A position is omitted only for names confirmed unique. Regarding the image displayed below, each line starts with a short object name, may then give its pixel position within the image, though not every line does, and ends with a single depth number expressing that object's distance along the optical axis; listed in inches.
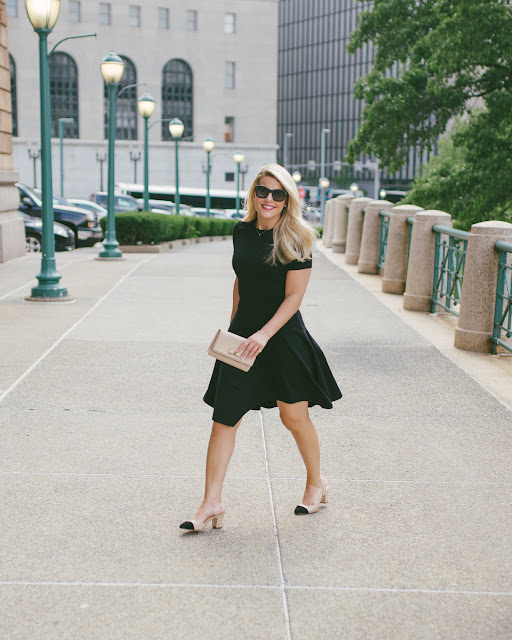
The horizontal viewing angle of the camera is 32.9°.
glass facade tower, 4874.5
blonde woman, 155.8
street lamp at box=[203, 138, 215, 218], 1559.8
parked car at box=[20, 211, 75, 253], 816.9
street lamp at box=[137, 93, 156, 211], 903.1
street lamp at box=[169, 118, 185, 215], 1228.5
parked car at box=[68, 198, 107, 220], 1458.9
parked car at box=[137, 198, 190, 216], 2111.0
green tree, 822.5
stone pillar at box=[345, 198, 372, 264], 725.3
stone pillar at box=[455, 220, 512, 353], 330.6
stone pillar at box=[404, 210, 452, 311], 435.8
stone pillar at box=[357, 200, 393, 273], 637.9
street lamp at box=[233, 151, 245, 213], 1780.5
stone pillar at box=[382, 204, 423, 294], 510.0
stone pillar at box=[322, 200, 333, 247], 983.0
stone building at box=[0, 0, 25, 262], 653.9
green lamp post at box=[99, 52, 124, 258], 700.0
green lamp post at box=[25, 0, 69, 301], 452.4
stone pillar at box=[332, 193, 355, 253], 872.3
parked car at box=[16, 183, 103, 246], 992.2
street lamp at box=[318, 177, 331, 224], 3423.7
